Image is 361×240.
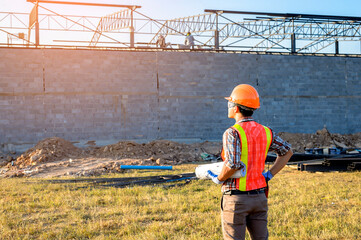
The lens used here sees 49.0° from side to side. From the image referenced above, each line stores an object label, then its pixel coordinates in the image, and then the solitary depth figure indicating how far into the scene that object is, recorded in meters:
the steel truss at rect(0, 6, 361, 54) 19.47
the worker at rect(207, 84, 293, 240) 3.15
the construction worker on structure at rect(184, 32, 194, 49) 20.64
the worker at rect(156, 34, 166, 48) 19.49
